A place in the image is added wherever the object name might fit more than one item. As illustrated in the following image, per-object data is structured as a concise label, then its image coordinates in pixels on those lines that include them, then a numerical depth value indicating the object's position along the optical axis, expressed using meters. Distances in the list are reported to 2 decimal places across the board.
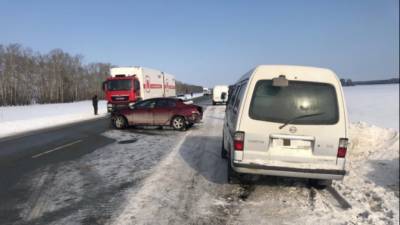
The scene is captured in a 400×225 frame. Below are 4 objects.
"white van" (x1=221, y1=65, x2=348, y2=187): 5.26
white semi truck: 23.97
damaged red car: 15.67
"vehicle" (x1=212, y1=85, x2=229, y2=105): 38.93
